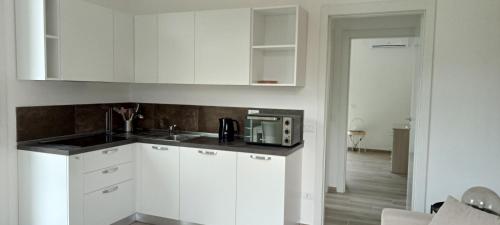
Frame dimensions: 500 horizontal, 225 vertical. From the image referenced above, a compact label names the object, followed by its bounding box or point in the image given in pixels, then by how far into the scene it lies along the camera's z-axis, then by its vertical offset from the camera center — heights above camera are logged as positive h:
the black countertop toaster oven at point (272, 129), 3.28 -0.32
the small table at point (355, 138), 8.63 -1.03
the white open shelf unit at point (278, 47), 3.38 +0.45
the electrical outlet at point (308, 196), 3.65 -1.01
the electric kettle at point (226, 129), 3.72 -0.36
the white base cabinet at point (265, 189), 3.14 -0.84
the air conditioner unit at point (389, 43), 8.47 +1.26
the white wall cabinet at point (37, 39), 2.96 +0.42
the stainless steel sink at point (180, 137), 3.72 -0.47
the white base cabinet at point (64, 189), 2.97 -0.84
